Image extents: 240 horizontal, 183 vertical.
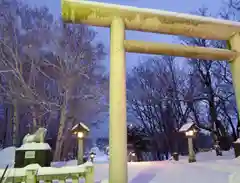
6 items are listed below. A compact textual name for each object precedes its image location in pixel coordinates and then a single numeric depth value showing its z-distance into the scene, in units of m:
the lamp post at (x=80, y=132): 9.98
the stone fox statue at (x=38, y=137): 5.70
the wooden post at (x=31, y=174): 3.46
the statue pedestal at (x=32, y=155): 5.37
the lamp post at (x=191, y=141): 10.47
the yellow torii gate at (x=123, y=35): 3.55
